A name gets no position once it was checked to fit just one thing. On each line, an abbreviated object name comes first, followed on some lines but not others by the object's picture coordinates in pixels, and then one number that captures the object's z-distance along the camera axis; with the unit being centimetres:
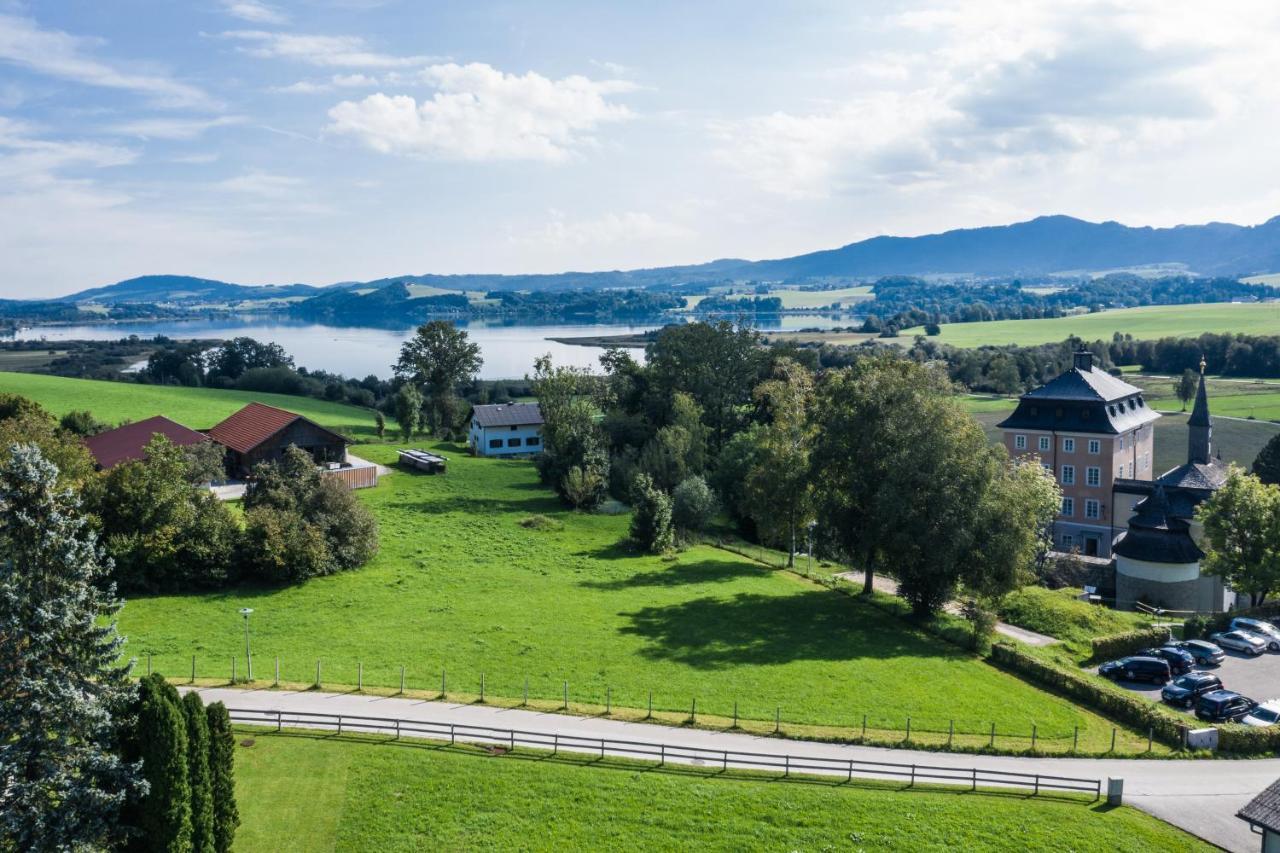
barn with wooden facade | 6381
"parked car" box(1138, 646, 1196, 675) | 4000
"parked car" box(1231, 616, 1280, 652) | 4411
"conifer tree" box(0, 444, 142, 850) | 2009
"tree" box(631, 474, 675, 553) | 5881
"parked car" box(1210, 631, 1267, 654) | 4316
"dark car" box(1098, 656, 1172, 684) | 3869
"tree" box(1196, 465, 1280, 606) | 4872
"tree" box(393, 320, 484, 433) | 10406
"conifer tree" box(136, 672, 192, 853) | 2156
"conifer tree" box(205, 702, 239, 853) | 2350
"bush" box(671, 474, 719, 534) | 6262
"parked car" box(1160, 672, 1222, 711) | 3600
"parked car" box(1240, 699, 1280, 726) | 3400
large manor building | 5494
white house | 8944
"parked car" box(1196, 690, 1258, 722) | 3456
